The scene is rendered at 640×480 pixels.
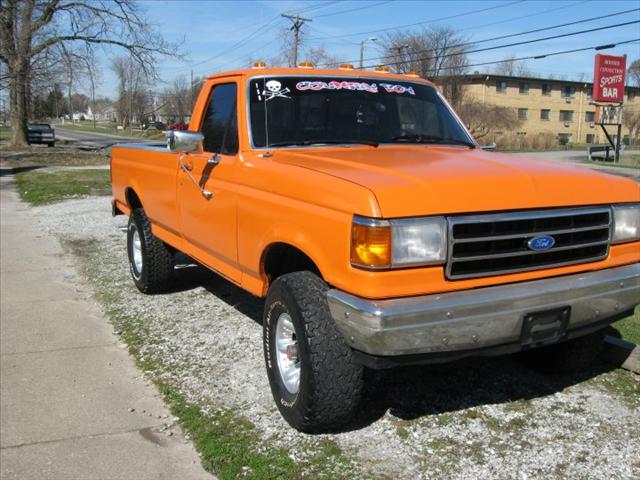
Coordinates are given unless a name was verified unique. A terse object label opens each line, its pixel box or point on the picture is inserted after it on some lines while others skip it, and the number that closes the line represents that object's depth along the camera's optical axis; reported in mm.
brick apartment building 63312
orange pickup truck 2863
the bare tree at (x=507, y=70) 69438
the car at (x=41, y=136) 36750
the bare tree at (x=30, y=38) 26203
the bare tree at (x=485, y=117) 49906
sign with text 28922
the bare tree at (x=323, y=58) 51138
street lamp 46450
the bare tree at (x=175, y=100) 64938
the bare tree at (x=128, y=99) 70875
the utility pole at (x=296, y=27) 44138
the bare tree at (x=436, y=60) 52219
